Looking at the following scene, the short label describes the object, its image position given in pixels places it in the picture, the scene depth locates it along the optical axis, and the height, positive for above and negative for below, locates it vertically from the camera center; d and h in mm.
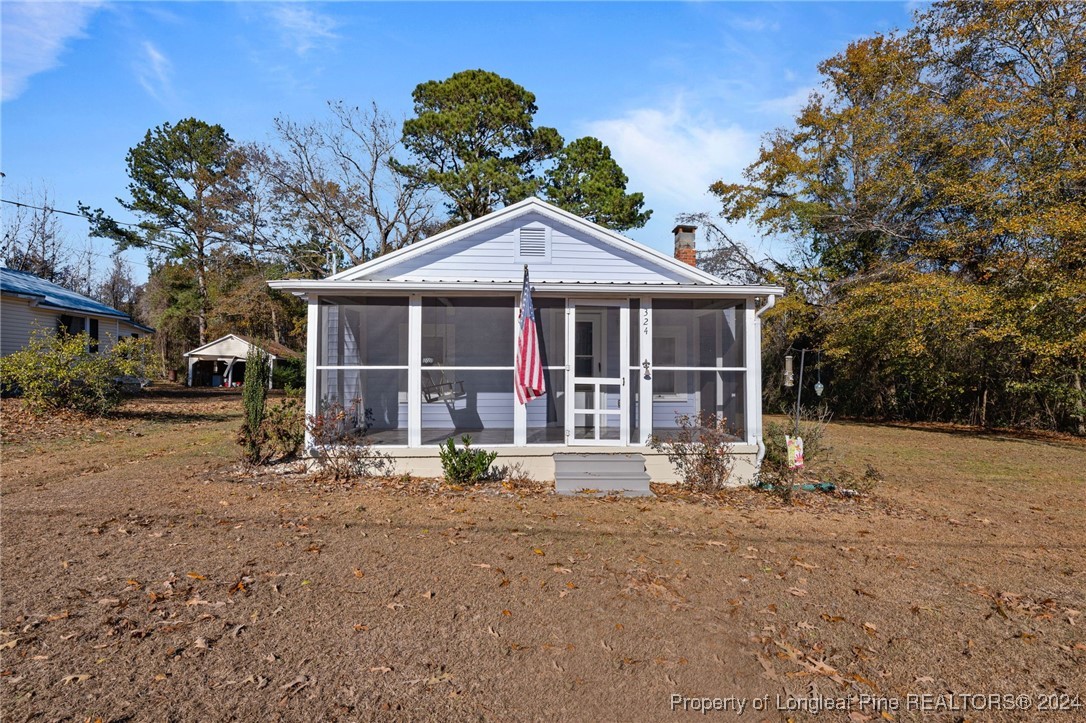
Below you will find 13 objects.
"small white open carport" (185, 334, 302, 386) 31750 +1154
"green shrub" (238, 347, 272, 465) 8609 -303
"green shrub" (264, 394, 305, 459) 9156 -678
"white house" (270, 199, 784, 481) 8734 +626
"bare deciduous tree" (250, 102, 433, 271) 26141 +7515
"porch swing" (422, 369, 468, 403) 9578 -79
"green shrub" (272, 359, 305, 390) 30172 +354
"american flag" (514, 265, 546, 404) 8281 +311
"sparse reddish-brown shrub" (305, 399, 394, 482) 8320 -917
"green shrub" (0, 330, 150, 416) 13172 +205
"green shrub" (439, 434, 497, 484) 8195 -1070
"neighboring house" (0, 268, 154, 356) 18703 +2344
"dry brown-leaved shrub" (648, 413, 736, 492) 8445 -924
